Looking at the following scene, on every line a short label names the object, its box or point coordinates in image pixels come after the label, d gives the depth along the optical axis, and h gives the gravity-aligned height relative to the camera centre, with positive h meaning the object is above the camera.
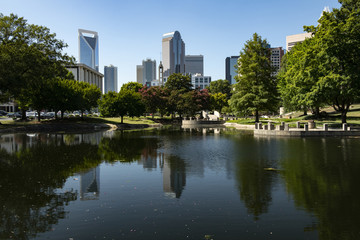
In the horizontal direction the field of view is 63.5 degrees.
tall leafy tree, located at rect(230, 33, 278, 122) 60.16 +7.58
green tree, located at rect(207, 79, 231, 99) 151.38 +15.73
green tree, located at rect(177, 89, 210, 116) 89.62 +4.76
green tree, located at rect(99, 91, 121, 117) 67.75 +2.56
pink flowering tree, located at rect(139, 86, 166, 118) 91.88 +5.83
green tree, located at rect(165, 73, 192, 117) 92.40 +9.02
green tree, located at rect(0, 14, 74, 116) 43.59 +9.67
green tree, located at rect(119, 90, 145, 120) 68.96 +3.29
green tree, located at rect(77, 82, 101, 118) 68.31 +5.58
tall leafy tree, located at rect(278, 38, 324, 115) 41.25 +5.57
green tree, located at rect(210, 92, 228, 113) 111.94 +5.88
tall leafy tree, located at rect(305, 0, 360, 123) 38.34 +8.52
